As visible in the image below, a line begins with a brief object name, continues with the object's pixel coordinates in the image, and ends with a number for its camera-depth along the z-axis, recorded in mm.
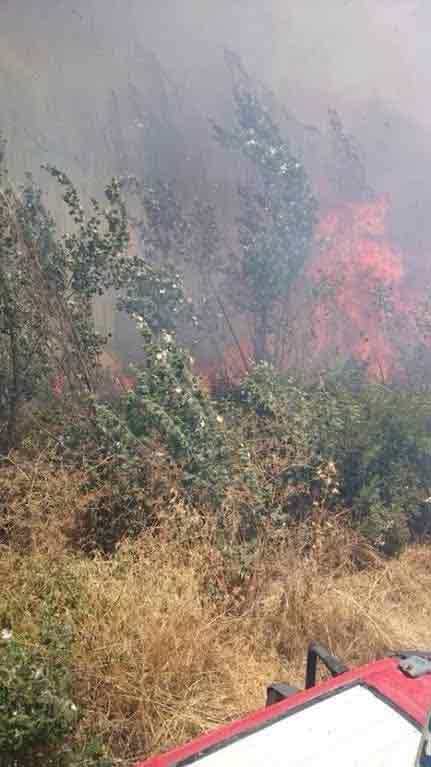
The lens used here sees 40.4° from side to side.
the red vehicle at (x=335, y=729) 1617
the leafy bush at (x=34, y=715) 2420
